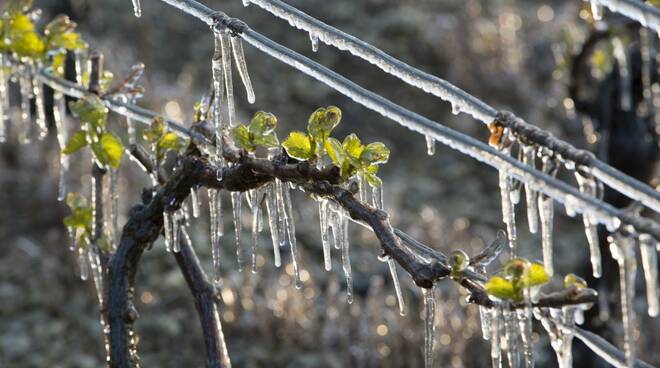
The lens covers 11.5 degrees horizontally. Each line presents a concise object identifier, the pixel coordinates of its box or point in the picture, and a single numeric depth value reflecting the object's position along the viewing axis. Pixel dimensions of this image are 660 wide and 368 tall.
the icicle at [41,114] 3.27
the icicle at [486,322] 2.80
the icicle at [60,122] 3.21
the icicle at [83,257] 3.11
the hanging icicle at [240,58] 2.88
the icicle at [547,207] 2.79
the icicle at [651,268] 2.65
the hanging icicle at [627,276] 2.65
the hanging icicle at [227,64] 2.87
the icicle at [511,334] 2.73
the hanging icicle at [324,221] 2.87
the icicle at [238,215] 2.91
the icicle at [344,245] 2.86
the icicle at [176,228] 2.95
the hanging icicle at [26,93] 3.15
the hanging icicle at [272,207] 2.89
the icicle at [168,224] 2.94
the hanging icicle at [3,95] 3.15
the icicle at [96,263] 3.08
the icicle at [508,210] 2.81
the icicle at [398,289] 2.85
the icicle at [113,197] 3.09
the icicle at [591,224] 2.75
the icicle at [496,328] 2.72
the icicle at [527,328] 2.71
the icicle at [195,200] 2.94
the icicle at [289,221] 2.87
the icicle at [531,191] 2.80
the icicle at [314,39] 2.88
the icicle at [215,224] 2.93
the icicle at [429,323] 2.76
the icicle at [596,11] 2.95
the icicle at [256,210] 2.89
